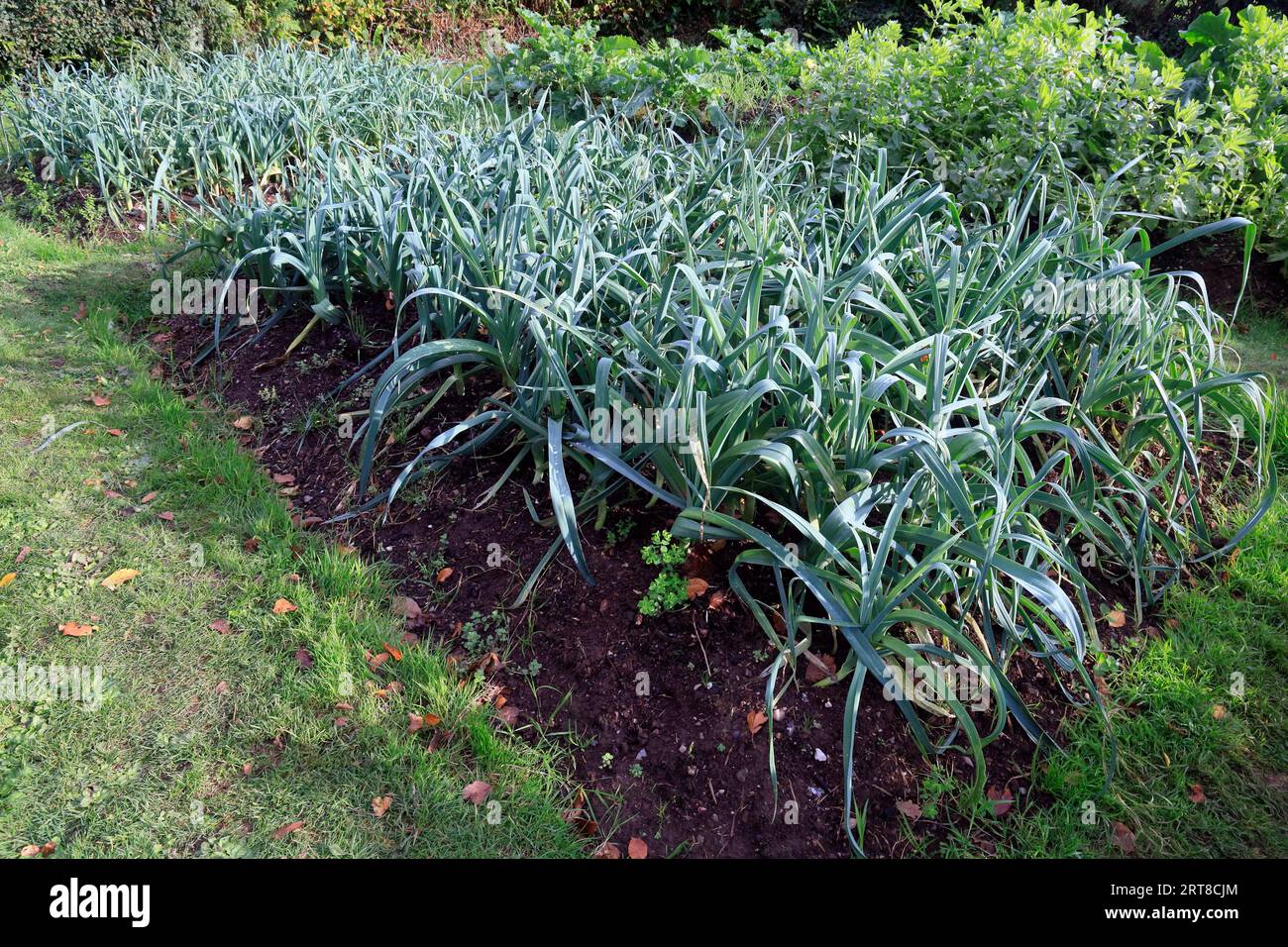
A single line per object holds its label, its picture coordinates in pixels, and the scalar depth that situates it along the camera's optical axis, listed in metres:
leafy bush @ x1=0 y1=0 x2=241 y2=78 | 5.95
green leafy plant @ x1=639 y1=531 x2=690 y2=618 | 2.22
